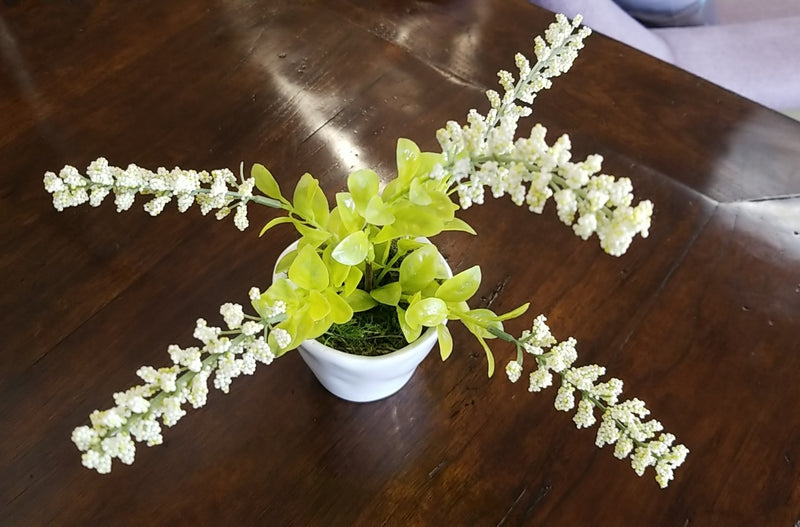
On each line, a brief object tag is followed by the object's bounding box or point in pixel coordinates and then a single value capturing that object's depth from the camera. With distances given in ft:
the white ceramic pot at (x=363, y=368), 1.93
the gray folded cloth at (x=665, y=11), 4.95
